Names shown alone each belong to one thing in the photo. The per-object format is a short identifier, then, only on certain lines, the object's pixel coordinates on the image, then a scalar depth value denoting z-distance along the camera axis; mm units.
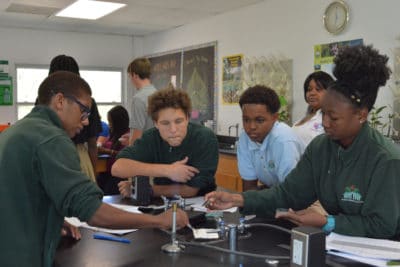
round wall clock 3783
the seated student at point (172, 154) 2148
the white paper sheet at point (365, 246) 1289
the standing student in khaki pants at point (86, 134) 2973
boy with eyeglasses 1218
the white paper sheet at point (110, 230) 1535
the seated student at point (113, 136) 4012
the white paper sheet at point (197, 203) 1821
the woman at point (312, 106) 3012
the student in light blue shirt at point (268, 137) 2076
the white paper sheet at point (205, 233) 1470
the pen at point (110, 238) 1436
